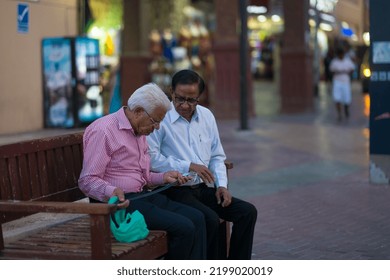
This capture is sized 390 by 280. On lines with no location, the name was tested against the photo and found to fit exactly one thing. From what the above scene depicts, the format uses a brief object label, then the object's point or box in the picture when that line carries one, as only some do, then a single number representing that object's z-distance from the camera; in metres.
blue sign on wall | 23.85
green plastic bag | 7.30
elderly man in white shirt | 8.49
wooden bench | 6.83
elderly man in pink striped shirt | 7.66
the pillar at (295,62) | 34.83
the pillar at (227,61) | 29.69
